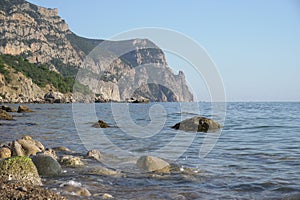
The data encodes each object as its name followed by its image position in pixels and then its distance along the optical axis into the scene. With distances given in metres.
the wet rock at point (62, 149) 12.69
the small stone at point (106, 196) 6.30
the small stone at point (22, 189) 5.23
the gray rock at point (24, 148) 10.62
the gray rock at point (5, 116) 28.62
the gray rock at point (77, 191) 6.42
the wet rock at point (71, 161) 9.78
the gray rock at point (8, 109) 41.16
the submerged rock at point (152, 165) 9.19
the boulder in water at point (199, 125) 20.64
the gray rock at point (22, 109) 40.81
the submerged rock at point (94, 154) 11.30
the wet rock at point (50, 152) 10.97
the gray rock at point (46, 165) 8.28
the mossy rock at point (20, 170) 6.88
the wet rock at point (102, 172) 8.76
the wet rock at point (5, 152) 10.00
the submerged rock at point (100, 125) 24.32
